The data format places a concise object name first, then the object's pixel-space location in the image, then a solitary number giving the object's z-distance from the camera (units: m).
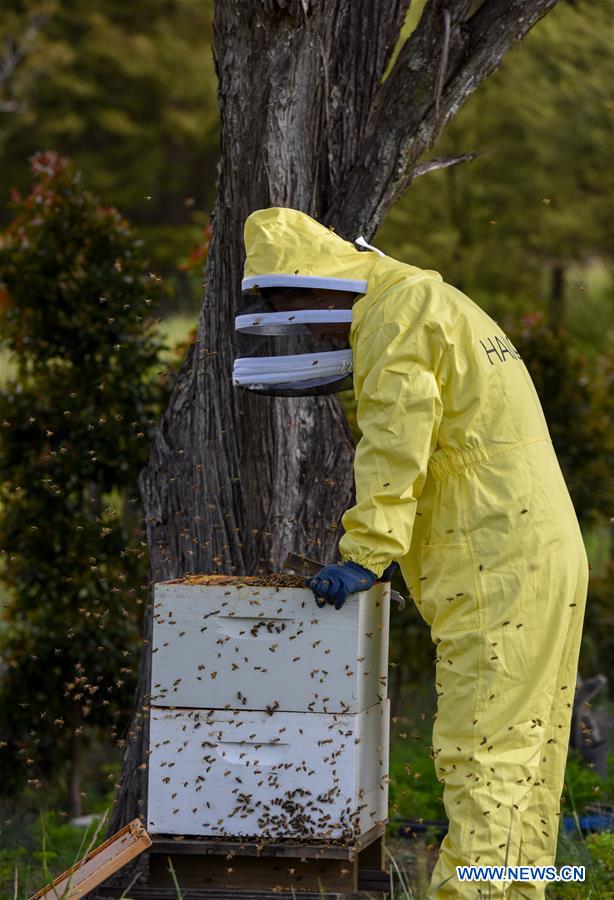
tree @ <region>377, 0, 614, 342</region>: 20.22
